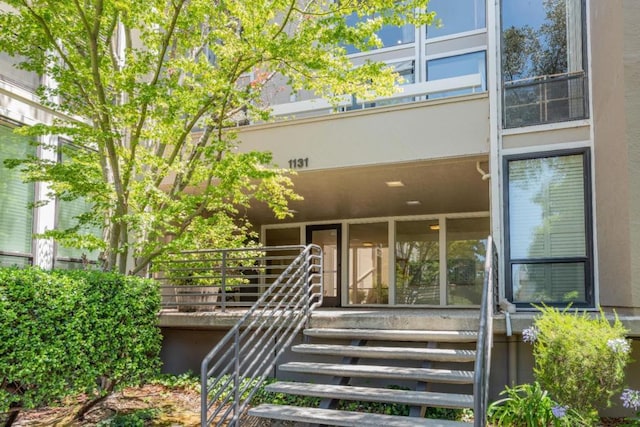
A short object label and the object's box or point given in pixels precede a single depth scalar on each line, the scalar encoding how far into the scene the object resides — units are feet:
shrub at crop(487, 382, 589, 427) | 14.39
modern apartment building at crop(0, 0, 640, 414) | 17.99
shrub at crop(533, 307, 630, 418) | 14.03
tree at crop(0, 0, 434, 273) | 19.20
